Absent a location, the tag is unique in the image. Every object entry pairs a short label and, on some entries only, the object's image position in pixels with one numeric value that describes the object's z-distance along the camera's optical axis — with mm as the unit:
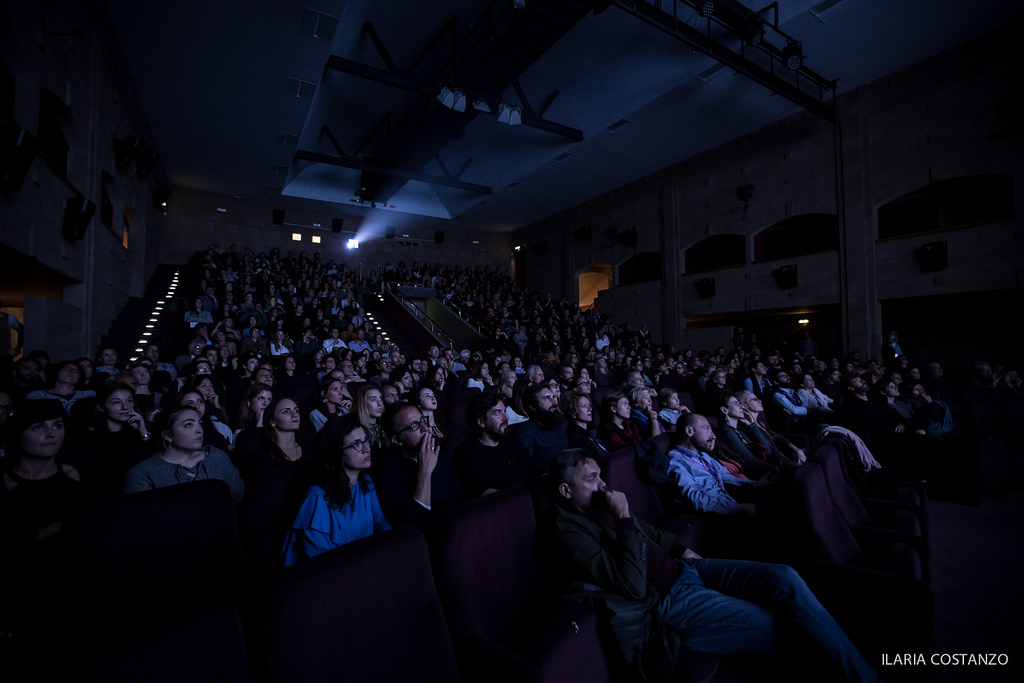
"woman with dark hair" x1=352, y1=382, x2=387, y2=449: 2881
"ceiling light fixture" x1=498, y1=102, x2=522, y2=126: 8695
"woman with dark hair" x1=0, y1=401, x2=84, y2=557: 1813
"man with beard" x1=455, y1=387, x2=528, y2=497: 2449
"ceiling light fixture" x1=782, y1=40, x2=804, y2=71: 7449
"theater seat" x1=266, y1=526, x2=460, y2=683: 1057
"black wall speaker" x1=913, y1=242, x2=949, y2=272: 8398
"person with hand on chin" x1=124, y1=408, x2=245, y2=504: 2012
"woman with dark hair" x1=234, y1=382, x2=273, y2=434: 3193
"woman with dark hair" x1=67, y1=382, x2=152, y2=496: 2326
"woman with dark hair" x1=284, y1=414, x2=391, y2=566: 1698
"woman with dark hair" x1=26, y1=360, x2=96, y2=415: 3500
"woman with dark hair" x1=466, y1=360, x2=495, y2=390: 6219
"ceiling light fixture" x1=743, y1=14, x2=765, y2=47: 6894
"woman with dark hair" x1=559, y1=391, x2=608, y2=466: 3045
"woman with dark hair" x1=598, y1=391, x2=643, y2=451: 3174
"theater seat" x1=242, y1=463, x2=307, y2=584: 1770
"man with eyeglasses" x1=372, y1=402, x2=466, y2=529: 1997
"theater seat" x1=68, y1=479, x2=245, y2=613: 1262
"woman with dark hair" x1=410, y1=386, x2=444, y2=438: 2881
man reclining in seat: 1565
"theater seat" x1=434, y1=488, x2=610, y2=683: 1271
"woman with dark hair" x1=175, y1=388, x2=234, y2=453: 2569
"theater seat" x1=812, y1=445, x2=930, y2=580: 2334
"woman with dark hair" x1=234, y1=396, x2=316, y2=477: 2539
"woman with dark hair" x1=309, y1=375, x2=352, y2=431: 3726
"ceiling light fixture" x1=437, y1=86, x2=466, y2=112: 7770
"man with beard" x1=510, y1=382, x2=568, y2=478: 2869
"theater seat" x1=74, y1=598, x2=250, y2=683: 802
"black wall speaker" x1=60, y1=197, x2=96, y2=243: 5590
